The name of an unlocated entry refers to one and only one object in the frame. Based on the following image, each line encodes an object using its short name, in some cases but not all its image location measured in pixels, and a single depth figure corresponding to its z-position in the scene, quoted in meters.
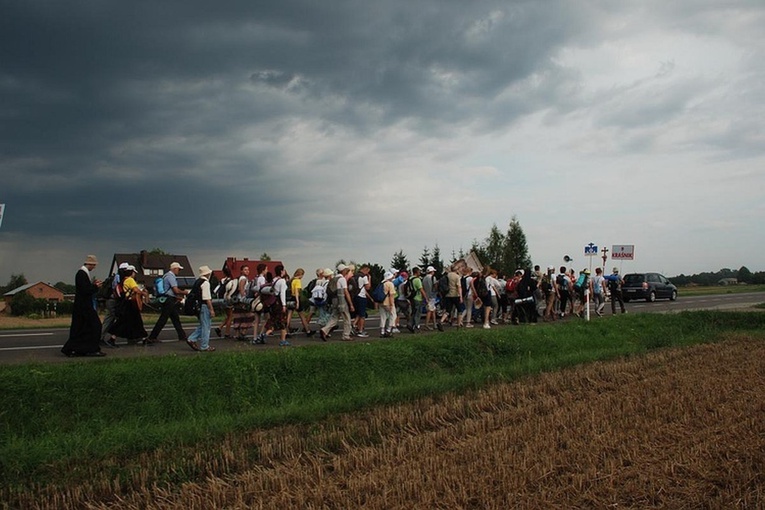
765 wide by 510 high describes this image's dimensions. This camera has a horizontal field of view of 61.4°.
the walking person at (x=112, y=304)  14.31
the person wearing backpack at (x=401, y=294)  19.36
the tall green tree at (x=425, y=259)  71.32
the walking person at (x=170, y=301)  15.11
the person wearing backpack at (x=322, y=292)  17.59
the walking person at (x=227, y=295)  16.78
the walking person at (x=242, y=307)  16.73
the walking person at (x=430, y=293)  20.39
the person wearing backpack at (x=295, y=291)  16.81
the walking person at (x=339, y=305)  16.75
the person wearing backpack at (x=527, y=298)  22.81
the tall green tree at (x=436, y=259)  69.66
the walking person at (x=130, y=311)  14.25
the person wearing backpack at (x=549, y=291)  24.61
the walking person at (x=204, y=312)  14.16
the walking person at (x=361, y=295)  17.64
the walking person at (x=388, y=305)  17.67
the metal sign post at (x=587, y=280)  24.38
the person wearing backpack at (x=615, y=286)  28.42
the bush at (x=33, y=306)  43.08
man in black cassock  12.59
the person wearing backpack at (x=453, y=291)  19.39
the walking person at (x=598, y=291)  26.33
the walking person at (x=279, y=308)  15.28
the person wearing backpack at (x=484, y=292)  20.91
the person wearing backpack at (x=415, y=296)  19.22
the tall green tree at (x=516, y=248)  91.25
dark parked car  40.31
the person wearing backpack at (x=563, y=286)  25.19
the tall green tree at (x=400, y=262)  66.75
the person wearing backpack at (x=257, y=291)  15.76
